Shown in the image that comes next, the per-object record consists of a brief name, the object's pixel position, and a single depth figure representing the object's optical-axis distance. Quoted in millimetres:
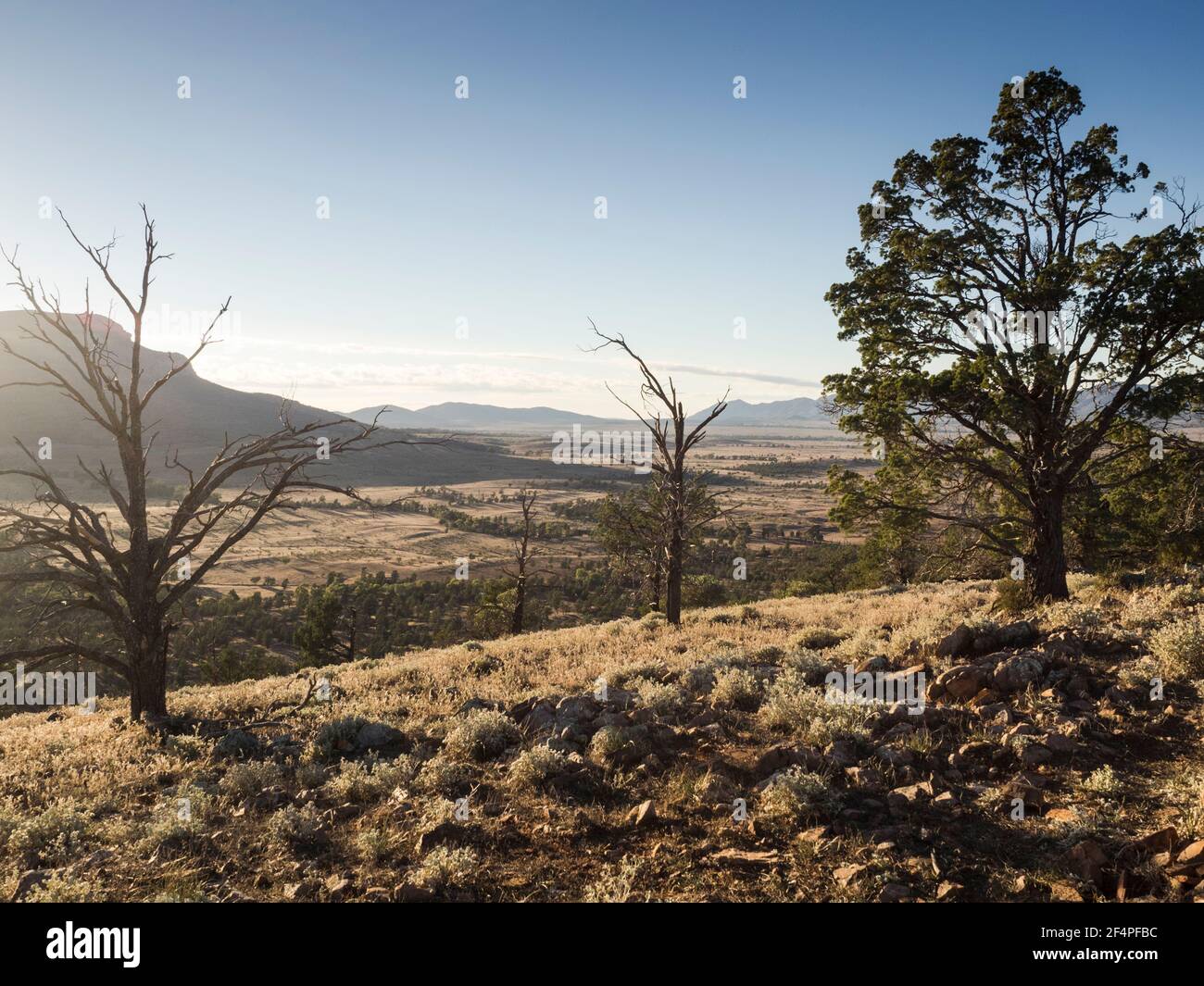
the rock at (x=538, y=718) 8844
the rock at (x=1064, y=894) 4800
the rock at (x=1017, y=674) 8500
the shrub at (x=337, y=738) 8828
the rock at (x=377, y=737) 9023
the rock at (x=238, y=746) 9125
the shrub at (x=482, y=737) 8312
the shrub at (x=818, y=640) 13258
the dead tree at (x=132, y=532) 10383
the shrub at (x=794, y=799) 6137
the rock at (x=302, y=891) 5348
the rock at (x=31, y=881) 5430
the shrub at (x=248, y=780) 7645
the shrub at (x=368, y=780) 7324
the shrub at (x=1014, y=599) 14031
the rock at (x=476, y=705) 9883
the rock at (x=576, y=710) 8770
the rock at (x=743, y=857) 5547
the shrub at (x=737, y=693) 9438
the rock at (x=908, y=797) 6191
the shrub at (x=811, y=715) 7621
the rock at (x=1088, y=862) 4957
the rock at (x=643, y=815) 6340
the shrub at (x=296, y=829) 6359
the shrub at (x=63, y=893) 5215
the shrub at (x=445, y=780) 7328
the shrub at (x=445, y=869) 5398
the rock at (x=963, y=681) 8594
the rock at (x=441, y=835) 6070
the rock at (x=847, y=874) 5129
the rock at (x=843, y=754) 7035
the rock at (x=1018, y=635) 9977
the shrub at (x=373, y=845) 5927
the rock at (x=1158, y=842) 5055
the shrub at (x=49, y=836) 6215
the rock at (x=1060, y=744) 6918
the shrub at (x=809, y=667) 10148
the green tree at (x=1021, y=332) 13695
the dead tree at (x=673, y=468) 17797
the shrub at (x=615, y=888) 5121
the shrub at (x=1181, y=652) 8336
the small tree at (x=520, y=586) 29188
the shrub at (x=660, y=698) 9306
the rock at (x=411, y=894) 5176
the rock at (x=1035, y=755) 6793
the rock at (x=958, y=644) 10141
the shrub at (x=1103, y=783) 6105
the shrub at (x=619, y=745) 7715
